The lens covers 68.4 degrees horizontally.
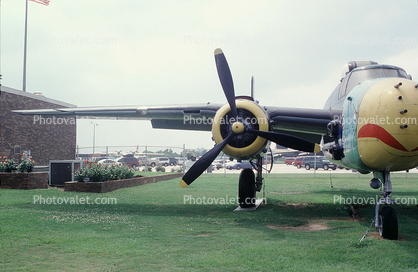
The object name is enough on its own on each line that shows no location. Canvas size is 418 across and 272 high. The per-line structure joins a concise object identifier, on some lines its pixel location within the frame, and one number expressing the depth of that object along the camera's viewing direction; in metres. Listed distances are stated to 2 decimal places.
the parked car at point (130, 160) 41.44
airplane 5.38
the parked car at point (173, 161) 53.40
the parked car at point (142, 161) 47.61
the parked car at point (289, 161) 57.56
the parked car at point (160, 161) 49.11
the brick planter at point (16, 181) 13.02
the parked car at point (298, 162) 45.72
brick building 19.00
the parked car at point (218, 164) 45.69
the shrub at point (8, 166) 13.86
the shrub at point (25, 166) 13.67
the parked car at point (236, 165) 41.97
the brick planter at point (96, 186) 12.91
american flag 24.66
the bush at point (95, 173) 13.42
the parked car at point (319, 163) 39.35
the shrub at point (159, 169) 27.81
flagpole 26.36
